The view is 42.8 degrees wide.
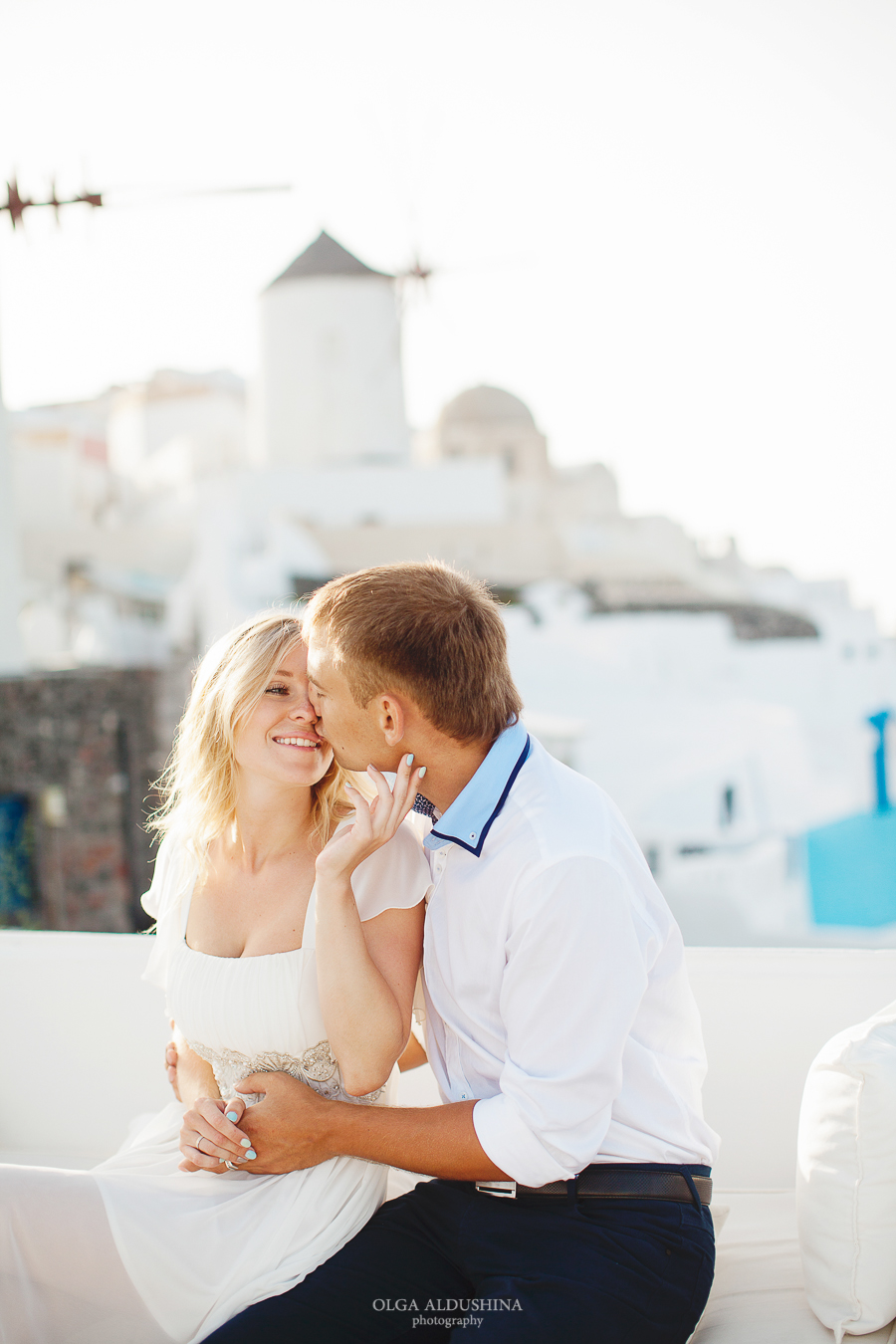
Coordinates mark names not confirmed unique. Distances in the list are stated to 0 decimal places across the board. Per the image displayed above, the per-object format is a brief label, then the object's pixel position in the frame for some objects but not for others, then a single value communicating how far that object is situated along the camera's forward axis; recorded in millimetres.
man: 1492
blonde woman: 1650
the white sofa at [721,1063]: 1899
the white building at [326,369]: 30781
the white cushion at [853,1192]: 1616
